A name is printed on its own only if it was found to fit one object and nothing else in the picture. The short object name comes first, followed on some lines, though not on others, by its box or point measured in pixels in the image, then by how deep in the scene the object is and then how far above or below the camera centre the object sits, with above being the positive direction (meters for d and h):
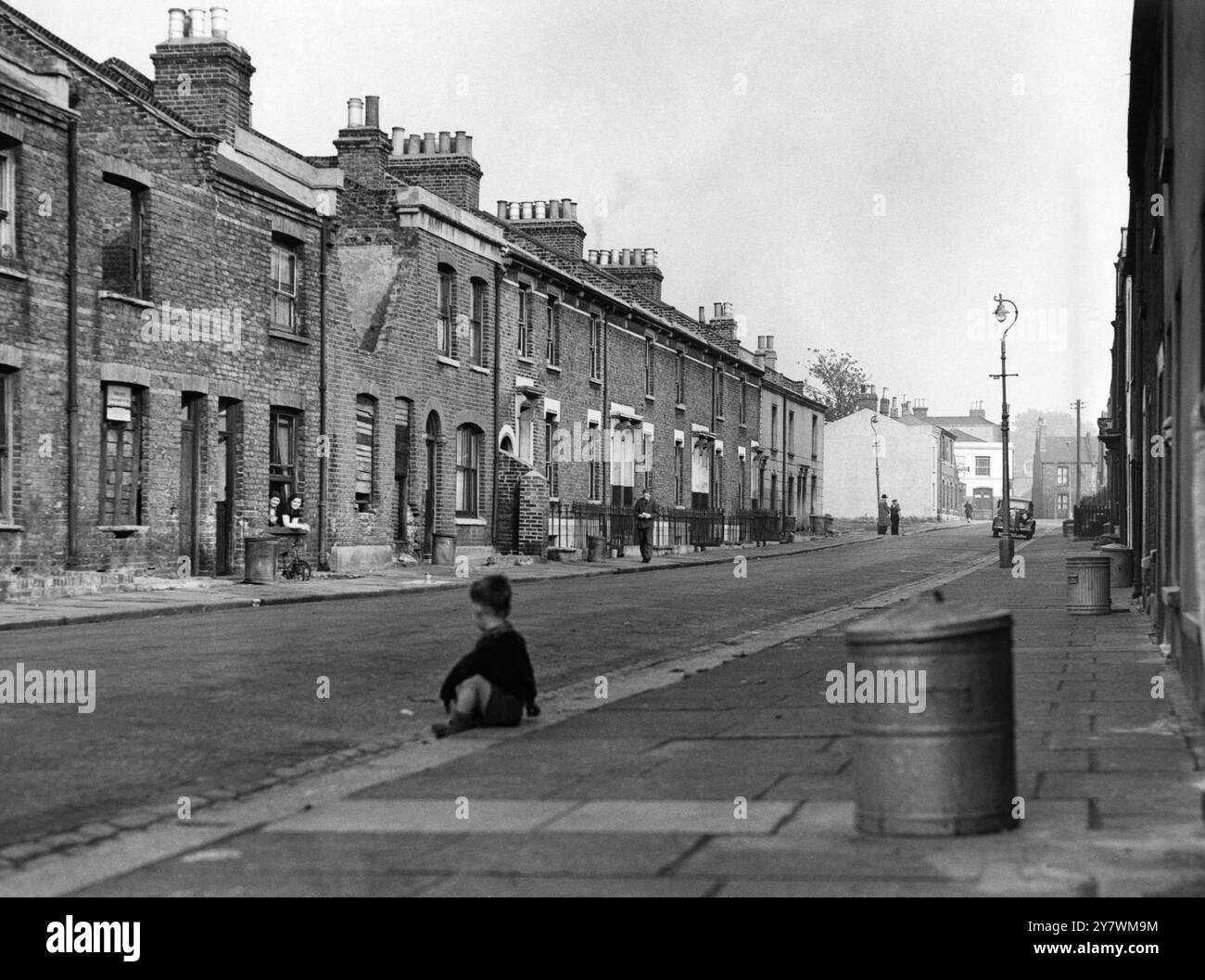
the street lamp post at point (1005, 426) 34.75 +2.31
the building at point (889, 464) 98.81 +3.56
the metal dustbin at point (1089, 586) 18.70 -0.89
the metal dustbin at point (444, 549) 32.12 -0.74
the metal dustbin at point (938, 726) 5.82 -0.83
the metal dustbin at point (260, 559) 25.34 -0.77
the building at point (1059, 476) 128.62 +3.59
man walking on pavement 38.53 -0.26
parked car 63.06 -0.26
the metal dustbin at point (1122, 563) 23.17 -0.76
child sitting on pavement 9.05 -1.00
